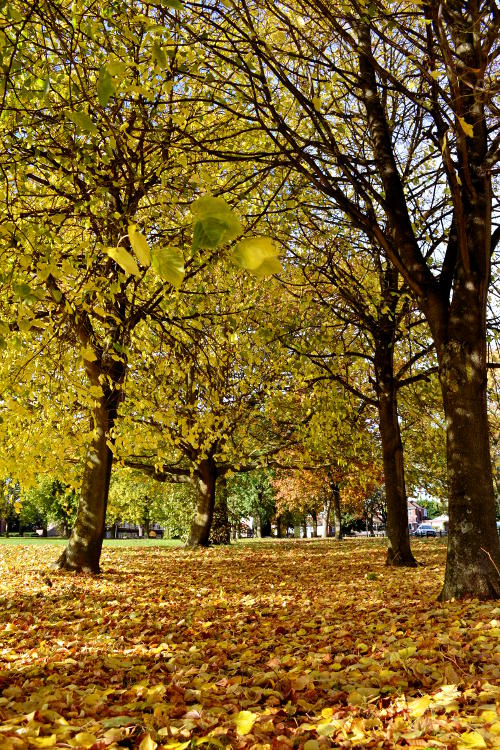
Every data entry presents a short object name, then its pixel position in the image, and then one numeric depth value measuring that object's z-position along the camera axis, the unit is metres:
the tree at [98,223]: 2.63
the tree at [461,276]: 5.14
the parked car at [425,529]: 69.11
